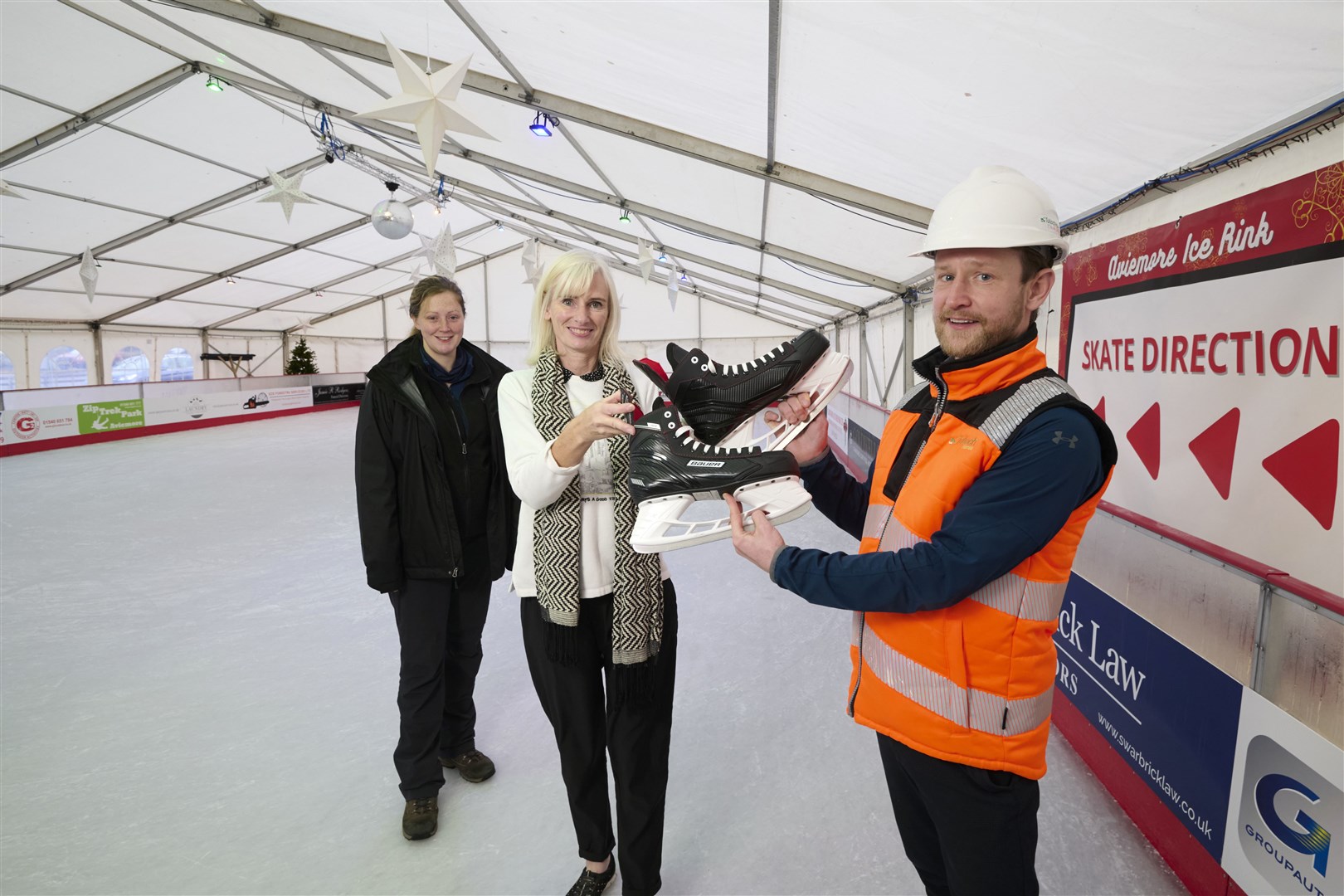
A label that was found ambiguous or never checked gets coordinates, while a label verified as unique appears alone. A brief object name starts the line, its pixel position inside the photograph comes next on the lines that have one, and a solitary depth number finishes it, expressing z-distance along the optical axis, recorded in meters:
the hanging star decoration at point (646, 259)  9.59
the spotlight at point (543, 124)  5.55
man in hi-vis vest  0.94
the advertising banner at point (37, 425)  9.27
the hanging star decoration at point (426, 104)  3.83
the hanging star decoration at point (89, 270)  10.59
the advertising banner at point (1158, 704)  1.63
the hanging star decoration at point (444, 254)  10.29
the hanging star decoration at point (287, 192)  8.46
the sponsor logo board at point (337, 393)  16.98
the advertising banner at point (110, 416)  10.58
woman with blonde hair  1.44
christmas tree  17.14
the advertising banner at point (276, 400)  14.26
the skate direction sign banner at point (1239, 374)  1.64
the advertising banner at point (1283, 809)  1.30
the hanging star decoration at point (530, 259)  11.59
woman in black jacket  1.94
